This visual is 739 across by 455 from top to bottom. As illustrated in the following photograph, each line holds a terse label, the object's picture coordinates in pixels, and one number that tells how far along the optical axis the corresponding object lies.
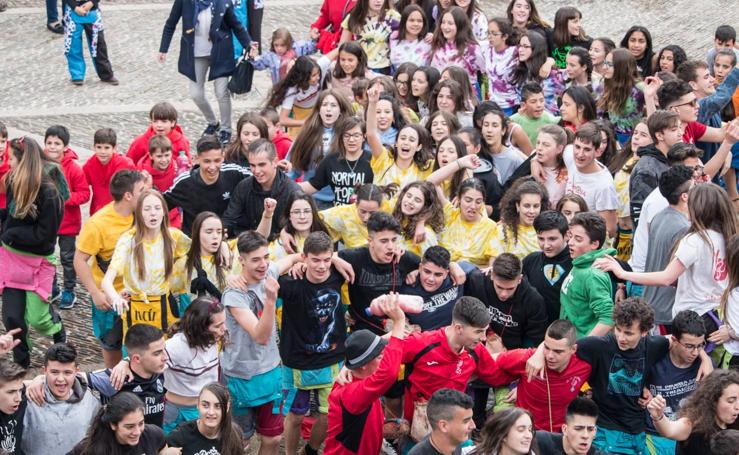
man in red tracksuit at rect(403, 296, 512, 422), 14.55
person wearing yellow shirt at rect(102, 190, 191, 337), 16.92
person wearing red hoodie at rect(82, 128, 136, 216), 20.67
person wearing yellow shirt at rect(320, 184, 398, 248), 18.14
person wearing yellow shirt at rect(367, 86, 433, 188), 19.64
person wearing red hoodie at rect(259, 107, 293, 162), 22.06
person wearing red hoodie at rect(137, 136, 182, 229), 20.69
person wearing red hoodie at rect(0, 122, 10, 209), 19.81
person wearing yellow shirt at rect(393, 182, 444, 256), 17.72
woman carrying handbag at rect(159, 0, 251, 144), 27.19
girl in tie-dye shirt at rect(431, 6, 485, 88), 25.17
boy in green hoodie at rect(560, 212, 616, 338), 15.67
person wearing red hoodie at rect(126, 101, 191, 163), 21.83
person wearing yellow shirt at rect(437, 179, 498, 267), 17.87
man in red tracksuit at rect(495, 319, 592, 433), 14.57
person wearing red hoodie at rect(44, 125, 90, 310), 20.02
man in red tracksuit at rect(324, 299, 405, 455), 13.85
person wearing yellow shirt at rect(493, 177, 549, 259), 17.81
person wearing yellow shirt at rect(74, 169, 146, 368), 17.44
